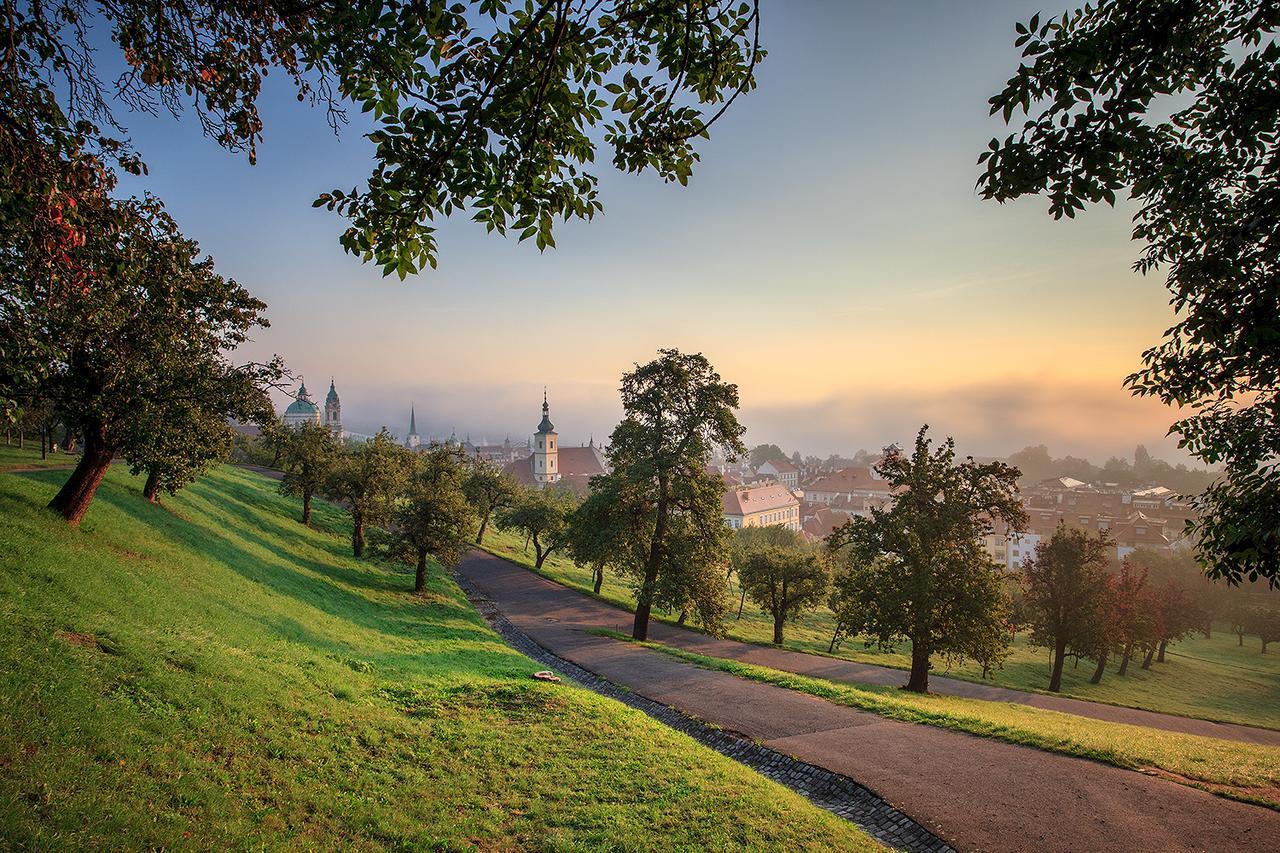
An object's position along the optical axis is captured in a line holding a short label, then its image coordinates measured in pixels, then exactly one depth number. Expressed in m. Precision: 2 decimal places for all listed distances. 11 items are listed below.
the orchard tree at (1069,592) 31.72
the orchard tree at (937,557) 20.25
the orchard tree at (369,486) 34.03
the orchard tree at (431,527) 31.41
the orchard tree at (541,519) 45.55
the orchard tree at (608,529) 23.80
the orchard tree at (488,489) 52.16
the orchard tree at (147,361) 12.73
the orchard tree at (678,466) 22.84
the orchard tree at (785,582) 34.59
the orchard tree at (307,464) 35.91
